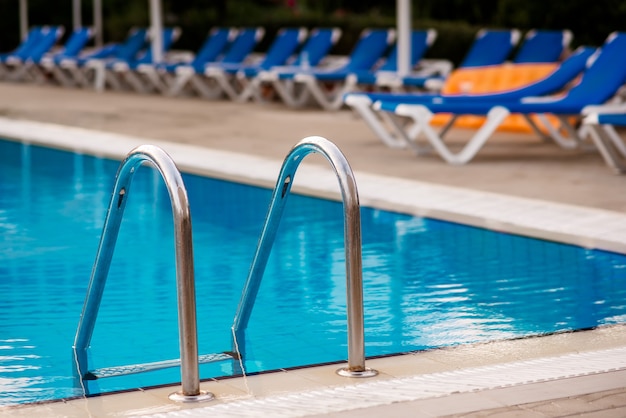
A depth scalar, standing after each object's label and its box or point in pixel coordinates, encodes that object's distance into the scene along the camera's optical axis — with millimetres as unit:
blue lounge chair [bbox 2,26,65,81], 21453
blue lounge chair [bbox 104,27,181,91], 18656
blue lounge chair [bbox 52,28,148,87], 19750
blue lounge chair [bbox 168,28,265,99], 17016
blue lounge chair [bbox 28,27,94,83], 20688
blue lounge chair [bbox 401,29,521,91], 12938
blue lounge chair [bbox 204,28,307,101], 15960
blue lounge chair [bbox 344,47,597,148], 10070
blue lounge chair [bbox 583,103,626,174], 8406
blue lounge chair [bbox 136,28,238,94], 17781
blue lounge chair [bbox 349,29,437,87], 13898
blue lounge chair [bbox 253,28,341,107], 14984
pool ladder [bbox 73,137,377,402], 3475
